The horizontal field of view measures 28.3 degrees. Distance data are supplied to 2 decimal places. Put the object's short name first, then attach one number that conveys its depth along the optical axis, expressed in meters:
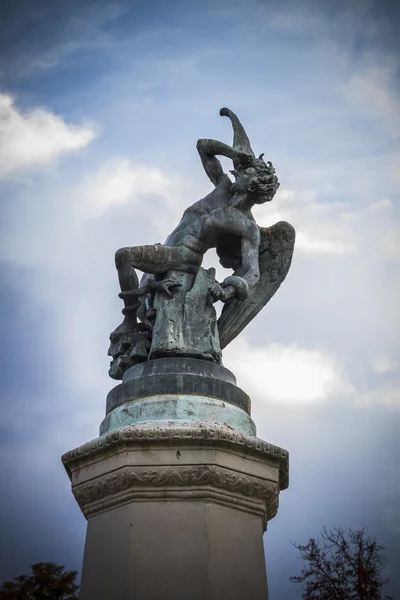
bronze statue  8.83
